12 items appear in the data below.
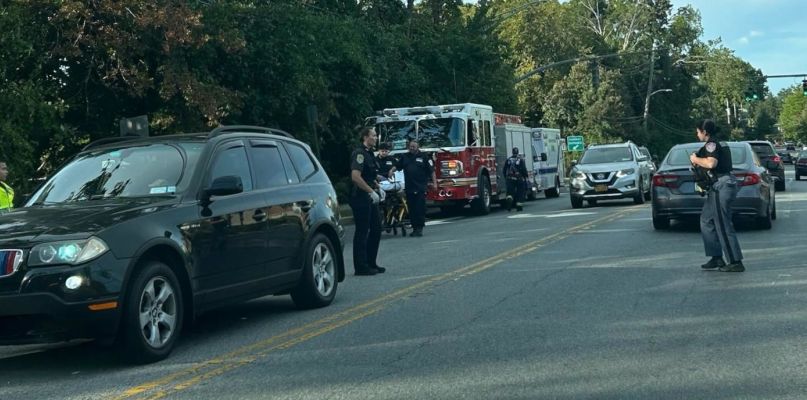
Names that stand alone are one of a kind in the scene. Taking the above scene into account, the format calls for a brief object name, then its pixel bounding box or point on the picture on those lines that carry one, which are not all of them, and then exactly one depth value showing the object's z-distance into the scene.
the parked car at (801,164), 45.75
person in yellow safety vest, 11.23
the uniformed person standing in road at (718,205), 11.48
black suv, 6.59
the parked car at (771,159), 30.45
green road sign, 55.94
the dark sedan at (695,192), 16.27
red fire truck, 24.44
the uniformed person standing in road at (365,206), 12.09
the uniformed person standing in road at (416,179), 19.17
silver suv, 26.03
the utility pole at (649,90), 76.56
